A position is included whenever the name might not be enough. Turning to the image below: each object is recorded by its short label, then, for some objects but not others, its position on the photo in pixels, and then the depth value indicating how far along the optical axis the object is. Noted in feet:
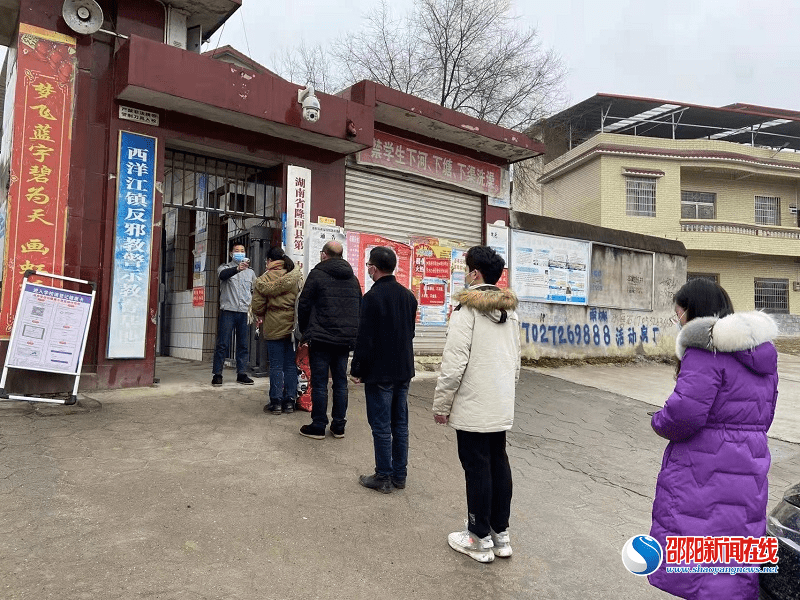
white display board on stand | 17.39
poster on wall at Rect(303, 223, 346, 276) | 24.26
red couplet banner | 19.17
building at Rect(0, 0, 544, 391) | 19.71
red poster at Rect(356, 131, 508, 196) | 29.17
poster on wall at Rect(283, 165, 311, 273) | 25.18
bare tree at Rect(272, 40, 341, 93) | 60.98
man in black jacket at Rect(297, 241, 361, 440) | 15.80
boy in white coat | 10.05
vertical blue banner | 20.80
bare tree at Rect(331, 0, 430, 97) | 56.65
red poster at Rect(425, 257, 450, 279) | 31.63
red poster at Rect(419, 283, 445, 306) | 31.22
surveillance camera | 23.18
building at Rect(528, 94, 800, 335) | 70.03
